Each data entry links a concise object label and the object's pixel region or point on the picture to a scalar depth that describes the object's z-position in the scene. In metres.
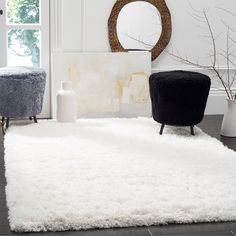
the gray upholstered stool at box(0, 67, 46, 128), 4.32
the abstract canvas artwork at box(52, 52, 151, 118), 4.83
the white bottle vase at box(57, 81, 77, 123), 4.56
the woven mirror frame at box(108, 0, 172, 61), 4.88
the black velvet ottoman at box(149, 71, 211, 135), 4.09
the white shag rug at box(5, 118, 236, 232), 2.66
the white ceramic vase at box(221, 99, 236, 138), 4.39
